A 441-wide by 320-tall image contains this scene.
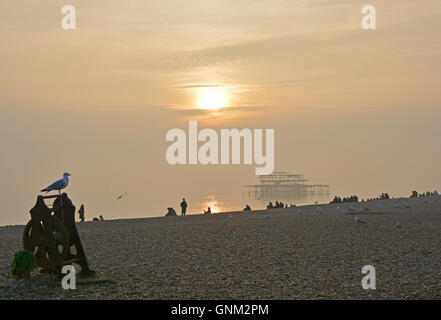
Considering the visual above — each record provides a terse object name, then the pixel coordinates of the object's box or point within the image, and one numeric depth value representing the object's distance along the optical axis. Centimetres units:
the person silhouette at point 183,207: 5850
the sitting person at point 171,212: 5931
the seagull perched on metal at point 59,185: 2028
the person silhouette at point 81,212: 5612
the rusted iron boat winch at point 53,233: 1945
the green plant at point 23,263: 1852
